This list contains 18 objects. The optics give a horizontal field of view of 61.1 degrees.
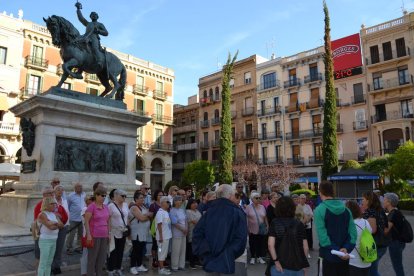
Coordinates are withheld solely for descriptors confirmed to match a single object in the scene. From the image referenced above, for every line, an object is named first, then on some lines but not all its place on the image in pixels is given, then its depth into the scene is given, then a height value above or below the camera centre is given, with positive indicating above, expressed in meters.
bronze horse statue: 9.41 +3.68
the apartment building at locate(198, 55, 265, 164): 45.88 +10.12
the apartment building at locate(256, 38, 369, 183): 37.62 +8.45
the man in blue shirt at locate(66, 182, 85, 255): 7.61 -0.46
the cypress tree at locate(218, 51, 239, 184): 33.97 +5.04
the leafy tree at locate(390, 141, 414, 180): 23.17 +1.42
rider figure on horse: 10.11 +4.45
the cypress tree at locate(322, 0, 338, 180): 29.61 +5.53
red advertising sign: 37.75 +14.47
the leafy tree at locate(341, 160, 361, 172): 28.93 +1.67
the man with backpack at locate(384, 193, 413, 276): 5.52 -0.74
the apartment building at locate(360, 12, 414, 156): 34.03 +10.40
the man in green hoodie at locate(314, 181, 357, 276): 4.17 -0.58
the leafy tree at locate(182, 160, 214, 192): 37.72 +1.27
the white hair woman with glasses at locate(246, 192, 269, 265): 7.95 -0.95
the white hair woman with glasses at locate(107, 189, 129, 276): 6.43 -0.91
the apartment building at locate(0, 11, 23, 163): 30.45 +9.49
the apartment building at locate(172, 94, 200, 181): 51.59 +7.46
